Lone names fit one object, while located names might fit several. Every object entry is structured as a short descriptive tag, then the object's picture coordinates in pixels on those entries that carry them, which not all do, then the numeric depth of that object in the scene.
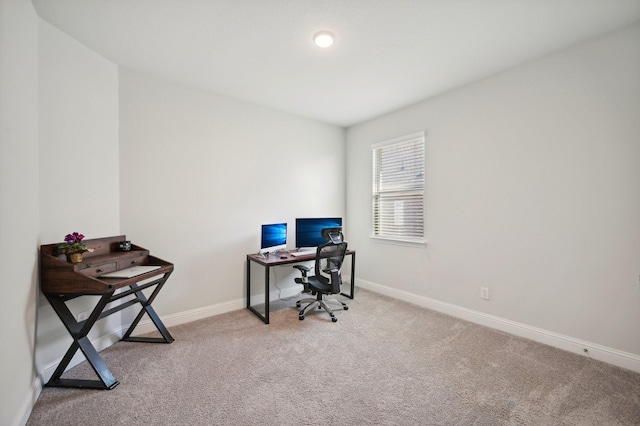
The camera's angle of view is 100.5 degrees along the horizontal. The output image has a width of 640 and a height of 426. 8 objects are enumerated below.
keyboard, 3.41
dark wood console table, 1.76
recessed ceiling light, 2.08
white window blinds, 3.51
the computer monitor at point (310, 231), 3.66
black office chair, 3.01
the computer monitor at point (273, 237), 3.24
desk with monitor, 2.90
